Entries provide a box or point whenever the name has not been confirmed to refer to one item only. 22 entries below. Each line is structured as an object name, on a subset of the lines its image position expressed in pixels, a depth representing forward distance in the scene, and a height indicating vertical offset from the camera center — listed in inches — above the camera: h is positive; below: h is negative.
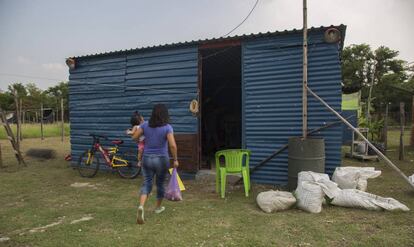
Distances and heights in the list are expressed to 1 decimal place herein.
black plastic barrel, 231.5 -31.5
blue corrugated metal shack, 252.2 +22.7
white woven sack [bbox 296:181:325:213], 189.9 -51.2
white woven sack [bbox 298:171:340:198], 199.5 -44.5
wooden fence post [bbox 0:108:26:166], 370.0 -25.4
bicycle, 319.3 -48.0
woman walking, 174.9 -19.6
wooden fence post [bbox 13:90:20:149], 433.7 +3.3
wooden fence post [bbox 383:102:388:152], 453.6 -18.5
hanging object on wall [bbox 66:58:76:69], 362.0 +57.3
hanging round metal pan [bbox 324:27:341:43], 241.8 +60.4
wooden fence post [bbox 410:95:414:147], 531.2 -40.2
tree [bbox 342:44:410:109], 1196.5 +175.4
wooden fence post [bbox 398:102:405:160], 400.5 -16.6
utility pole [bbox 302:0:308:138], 237.9 +26.4
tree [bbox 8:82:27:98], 1975.3 +150.1
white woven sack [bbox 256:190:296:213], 192.1 -54.5
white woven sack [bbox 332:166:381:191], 220.8 -44.7
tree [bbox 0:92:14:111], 1761.8 +68.0
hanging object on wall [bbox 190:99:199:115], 294.7 +5.6
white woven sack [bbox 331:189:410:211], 189.0 -53.9
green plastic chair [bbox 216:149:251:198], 230.7 -39.2
